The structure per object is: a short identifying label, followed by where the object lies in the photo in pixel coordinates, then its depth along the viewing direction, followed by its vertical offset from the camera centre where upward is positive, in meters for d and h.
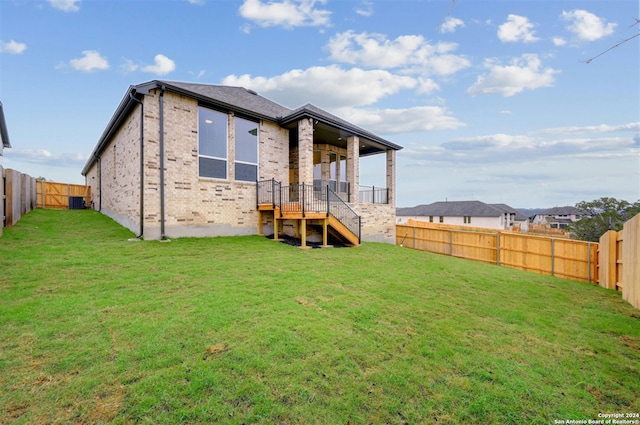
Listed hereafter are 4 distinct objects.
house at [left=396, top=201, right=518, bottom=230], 39.75 -0.75
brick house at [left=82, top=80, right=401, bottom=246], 8.34 +1.60
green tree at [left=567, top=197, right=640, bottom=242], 23.50 -0.77
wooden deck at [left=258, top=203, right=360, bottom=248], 9.25 -0.48
